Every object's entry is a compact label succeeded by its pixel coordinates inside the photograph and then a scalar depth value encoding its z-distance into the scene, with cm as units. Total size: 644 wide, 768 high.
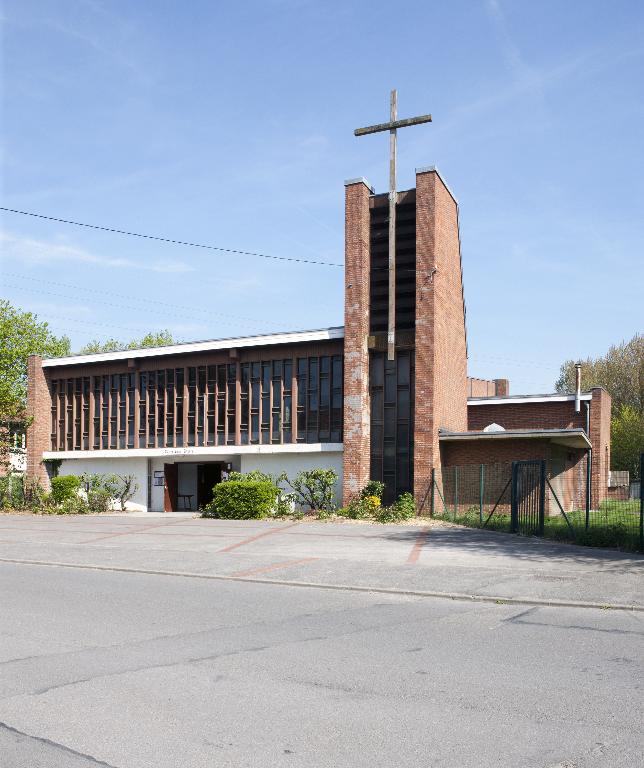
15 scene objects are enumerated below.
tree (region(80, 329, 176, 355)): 7719
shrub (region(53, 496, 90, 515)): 3269
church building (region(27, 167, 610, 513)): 2812
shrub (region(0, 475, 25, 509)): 3468
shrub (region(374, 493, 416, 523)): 2572
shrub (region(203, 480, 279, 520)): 2736
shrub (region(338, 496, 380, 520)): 2694
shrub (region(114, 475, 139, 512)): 3469
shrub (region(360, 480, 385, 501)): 2789
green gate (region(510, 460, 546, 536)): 2016
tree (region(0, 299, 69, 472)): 4278
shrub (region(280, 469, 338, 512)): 2850
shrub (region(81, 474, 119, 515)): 3319
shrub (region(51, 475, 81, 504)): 3391
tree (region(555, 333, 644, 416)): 6544
